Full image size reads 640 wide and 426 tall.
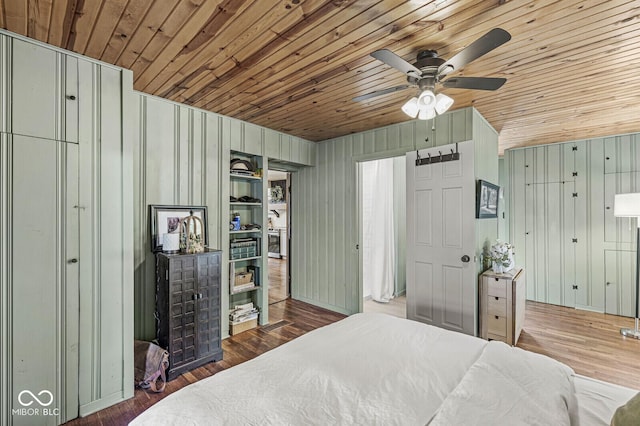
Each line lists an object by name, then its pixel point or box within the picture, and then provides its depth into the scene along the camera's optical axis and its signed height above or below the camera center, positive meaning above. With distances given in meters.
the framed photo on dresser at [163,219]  2.77 -0.06
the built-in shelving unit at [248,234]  3.56 -0.27
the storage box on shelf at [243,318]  3.42 -1.29
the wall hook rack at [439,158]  3.08 +0.61
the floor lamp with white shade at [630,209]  3.42 +0.04
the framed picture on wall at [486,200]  3.06 +0.14
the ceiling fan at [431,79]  1.61 +0.87
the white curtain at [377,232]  4.93 -0.34
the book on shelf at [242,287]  3.46 -0.92
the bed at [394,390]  1.10 -0.79
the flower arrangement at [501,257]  3.21 -0.51
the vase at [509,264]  3.20 -0.59
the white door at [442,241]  3.01 -0.32
